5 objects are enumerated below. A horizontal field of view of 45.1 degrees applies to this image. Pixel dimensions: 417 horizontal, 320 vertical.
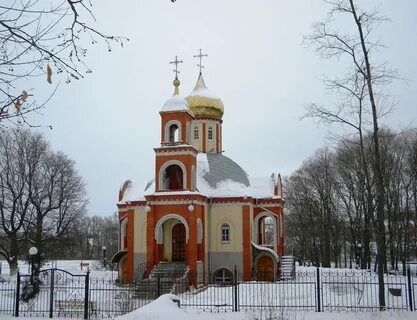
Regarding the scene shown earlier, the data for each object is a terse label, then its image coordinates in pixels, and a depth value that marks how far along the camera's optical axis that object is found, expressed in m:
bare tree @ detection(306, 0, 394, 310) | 15.25
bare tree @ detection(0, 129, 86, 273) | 32.12
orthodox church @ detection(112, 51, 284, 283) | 26.83
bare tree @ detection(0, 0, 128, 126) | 5.68
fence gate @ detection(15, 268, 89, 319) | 14.51
